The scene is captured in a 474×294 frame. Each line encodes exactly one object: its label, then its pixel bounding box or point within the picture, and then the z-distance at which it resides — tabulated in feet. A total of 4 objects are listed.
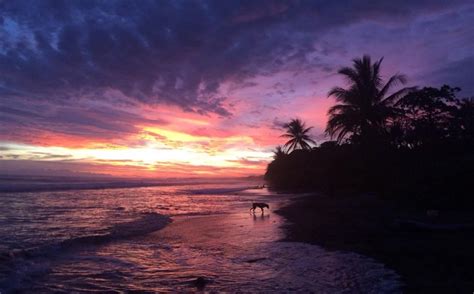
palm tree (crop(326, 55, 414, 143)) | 103.96
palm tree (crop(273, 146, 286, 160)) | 219.43
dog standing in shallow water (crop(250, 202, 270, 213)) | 75.97
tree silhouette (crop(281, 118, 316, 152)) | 201.16
